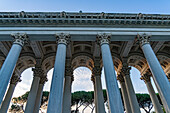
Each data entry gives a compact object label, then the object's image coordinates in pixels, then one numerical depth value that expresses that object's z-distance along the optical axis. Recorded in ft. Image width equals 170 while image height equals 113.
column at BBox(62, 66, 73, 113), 45.03
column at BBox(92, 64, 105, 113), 45.27
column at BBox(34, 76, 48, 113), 50.79
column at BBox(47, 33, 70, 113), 27.27
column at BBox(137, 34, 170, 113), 29.91
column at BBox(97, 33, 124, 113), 27.61
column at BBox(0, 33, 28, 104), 30.91
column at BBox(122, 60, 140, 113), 46.92
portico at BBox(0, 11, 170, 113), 32.17
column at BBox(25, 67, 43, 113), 44.91
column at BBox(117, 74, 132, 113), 52.10
